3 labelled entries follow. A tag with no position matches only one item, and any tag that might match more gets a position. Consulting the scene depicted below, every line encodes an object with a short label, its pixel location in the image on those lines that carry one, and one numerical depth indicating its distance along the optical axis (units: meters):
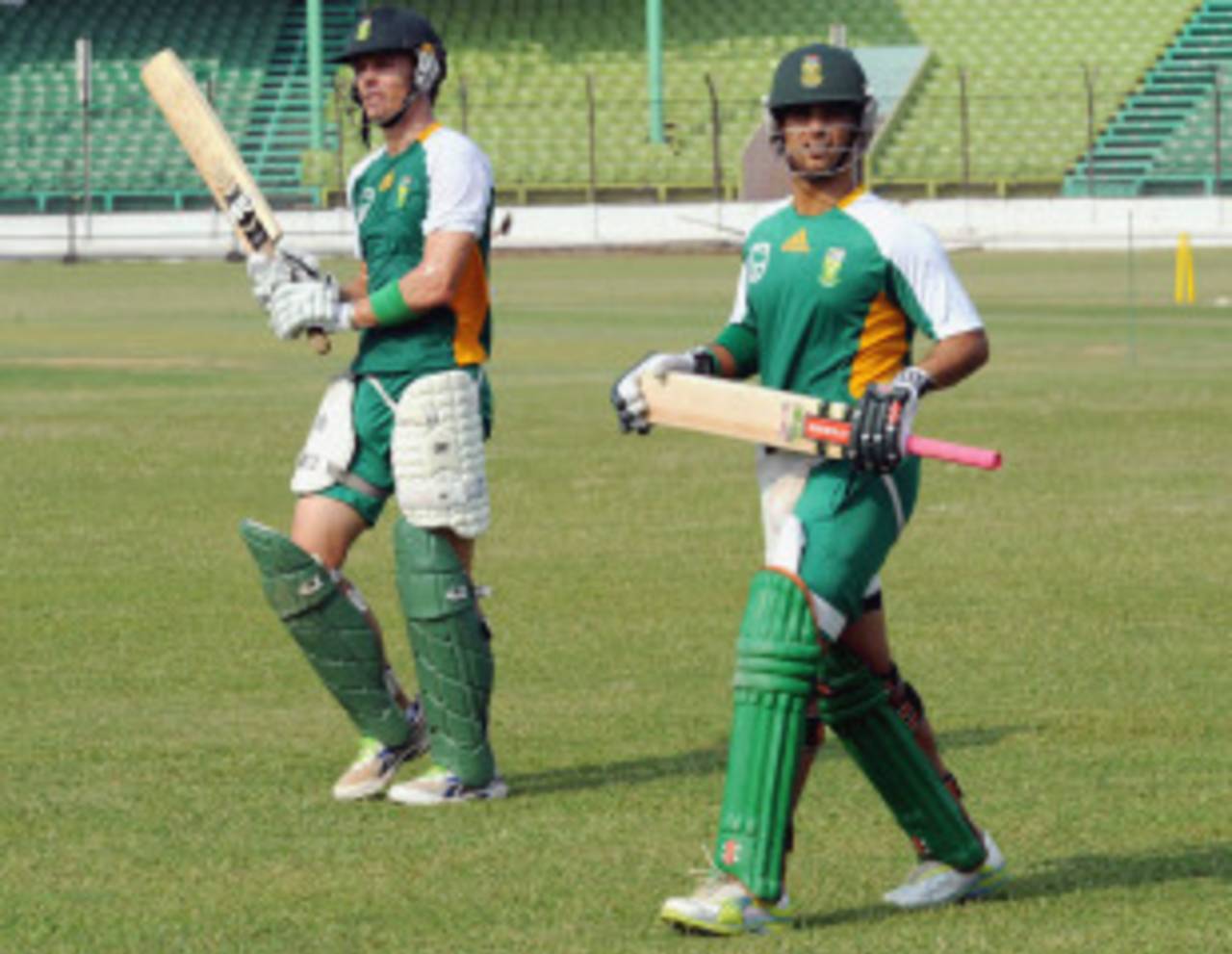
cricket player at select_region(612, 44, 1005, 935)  12.56
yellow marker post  68.19
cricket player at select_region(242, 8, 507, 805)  16.47
